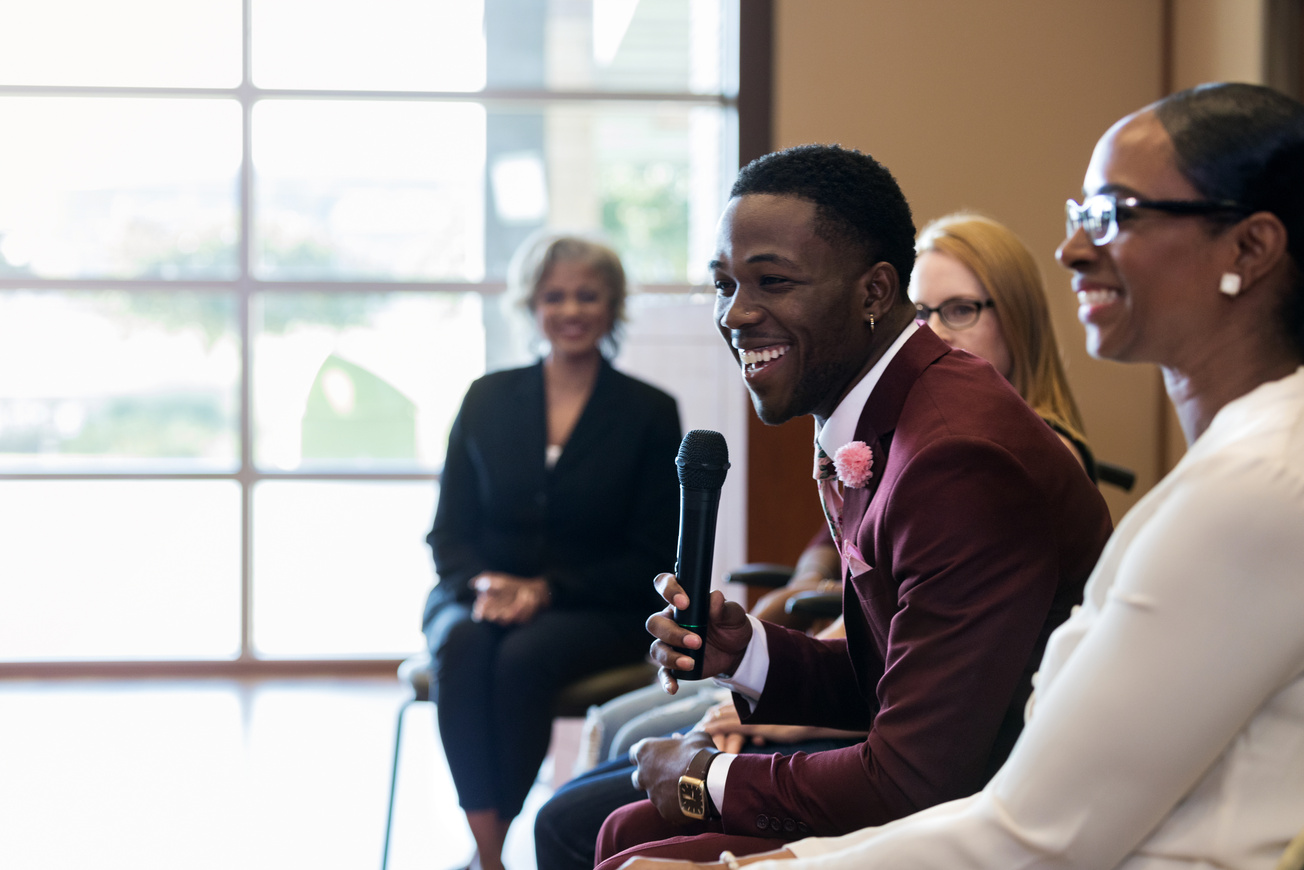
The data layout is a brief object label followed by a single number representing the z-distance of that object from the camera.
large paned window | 5.23
